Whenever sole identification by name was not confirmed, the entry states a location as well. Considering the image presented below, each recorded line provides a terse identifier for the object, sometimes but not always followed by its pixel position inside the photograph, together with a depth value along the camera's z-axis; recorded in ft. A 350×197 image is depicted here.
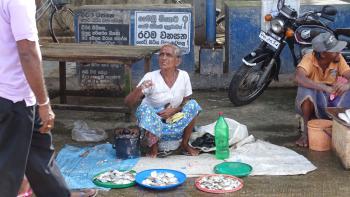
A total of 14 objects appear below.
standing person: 9.92
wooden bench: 19.21
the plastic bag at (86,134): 18.85
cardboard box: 15.65
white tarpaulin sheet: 15.88
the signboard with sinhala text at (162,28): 24.49
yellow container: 17.30
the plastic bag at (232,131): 17.78
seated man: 17.42
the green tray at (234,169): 15.54
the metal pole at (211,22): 25.34
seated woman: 16.47
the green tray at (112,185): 14.78
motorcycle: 21.33
